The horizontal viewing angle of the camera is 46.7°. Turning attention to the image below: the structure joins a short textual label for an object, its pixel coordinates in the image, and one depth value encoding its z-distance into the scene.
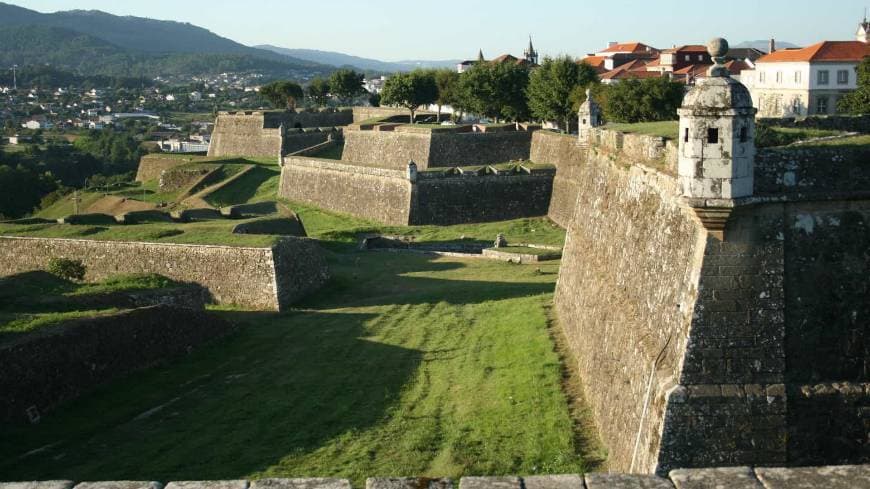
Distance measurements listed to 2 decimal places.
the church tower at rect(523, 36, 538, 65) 125.56
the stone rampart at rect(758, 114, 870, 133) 20.12
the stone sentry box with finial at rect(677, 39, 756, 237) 11.71
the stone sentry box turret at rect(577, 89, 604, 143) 42.25
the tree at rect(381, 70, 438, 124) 78.56
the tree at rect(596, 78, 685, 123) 51.19
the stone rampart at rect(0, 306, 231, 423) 18.86
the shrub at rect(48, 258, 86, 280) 31.36
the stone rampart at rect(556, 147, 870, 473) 11.81
